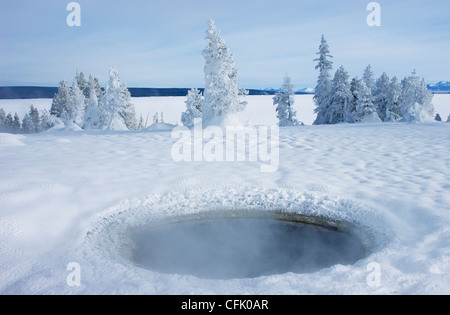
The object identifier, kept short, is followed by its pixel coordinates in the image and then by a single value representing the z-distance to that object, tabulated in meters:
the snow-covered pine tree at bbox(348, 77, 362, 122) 39.75
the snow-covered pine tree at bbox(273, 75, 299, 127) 41.00
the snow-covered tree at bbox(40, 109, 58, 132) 66.50
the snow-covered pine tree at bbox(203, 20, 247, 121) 23.14
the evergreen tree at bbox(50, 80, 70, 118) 67.94
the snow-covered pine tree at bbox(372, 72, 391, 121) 48.75
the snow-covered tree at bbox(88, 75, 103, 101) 67.25
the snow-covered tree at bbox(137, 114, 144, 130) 78.01
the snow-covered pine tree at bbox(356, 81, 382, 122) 38.78
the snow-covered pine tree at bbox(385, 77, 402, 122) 47.19
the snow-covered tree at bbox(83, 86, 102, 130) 48.47
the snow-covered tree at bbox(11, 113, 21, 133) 76.00
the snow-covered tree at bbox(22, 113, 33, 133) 73.31
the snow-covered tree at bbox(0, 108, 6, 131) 75.26
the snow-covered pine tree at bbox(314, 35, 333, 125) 39.94
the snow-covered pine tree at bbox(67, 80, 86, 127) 60.72
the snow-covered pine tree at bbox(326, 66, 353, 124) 39.34
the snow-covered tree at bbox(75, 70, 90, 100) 69.62
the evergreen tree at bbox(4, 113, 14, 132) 75.99
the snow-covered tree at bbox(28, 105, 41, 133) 73.06
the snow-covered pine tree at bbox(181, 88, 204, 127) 37.94
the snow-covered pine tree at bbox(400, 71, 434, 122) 45.91
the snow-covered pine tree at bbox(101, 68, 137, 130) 40.22
